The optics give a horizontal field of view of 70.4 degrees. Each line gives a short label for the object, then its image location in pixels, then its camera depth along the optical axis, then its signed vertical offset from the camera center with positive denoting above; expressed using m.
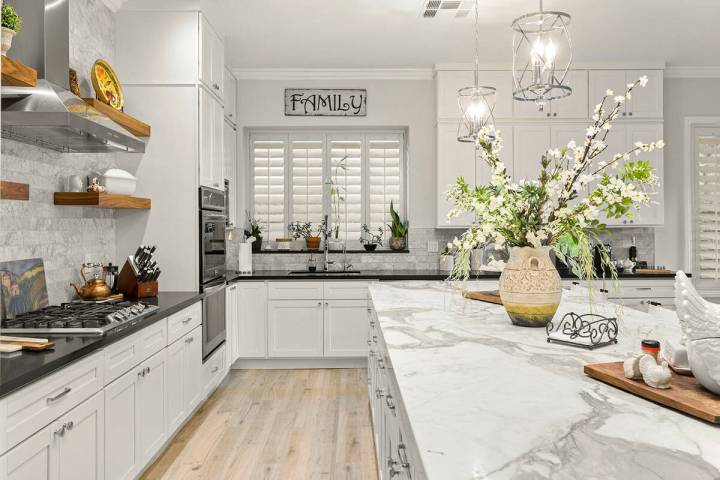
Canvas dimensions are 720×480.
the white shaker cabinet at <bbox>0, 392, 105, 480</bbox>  1.60 -0.74
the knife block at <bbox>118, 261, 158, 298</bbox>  3.19 -0.30
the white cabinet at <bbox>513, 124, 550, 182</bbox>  4.97 +0.89
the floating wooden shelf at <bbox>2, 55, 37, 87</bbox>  1.96 +0.65
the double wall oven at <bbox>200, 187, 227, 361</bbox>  3.67 -0.21
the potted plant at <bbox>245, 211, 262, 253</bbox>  5.24 +0.06
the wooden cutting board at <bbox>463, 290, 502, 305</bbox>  2.59 -0.30
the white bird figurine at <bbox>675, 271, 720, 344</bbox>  1.07 -0.16
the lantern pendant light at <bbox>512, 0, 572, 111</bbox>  1.81 +0.68
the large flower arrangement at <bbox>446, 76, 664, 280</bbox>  1.72 +0.12
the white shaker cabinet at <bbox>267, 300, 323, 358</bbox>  4.68 -0.75
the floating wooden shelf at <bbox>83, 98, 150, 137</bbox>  2.88 +0.74
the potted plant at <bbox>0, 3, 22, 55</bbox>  2.05 +0.88
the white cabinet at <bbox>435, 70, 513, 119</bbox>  4.96 +1.48
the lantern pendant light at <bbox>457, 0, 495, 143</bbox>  2.87 +0.74
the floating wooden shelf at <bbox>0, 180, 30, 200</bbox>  1.84 +0.17
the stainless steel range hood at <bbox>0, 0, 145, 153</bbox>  2.18 +0.60
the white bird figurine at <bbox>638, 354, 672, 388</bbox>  1.16 -0.31
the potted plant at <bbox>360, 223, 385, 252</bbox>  5.39 +0.02
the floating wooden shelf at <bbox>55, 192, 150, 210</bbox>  2.88 +0.22
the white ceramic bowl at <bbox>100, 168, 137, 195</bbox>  3.15 +0.36
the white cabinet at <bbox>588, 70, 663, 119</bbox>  4.96 +1.45
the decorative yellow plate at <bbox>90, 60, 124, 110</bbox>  3.11 +0.97
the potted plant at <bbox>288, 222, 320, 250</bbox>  5.31 +0.04
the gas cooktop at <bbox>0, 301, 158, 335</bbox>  2.17 -0.37
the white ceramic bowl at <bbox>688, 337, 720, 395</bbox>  1.07 -0.26
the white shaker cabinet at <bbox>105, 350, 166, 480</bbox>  2.24 -0.87
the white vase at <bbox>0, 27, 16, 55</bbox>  2.04 +0.81
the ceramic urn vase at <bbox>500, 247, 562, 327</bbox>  1.95 -0.19
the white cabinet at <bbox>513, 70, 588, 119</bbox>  4.95 +1.29
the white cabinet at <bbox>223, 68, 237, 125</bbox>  4.79 +1.38
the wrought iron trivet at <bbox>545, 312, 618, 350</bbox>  1.66 -0.33
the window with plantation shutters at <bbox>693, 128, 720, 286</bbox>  5.20 +0.37
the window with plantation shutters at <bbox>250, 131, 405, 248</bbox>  5.41 +0.65
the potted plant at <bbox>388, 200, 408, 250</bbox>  5.29 +0.04
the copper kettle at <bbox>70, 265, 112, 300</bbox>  2.96 -0.30
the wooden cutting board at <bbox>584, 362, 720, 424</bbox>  1.04 -0.34
